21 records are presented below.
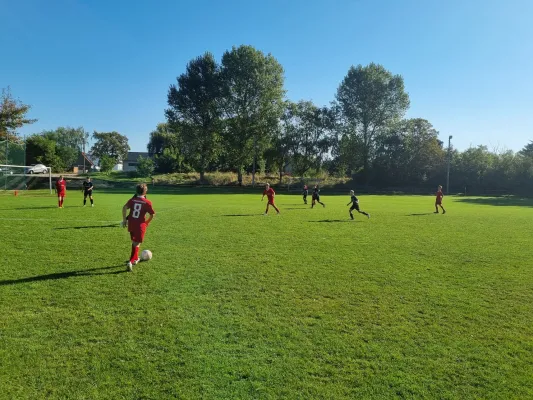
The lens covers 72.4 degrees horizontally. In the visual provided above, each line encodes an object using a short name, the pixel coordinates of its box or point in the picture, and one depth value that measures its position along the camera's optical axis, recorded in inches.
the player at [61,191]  810.8
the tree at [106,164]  3137.3
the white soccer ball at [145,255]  353.1
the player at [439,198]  893.6
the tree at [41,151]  2033.7
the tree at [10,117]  1530.5
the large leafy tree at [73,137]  4463.1
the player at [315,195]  980.7
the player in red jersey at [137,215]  330.6
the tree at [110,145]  4365.2
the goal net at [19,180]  1317.7
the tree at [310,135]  2258.9
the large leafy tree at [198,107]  2065.7
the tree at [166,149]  2191.2
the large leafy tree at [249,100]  2003.0
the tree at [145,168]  2628.0
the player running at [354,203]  733.0
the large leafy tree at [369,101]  2209.6
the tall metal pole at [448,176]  2095.2
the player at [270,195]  775.1
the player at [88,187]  853.8
